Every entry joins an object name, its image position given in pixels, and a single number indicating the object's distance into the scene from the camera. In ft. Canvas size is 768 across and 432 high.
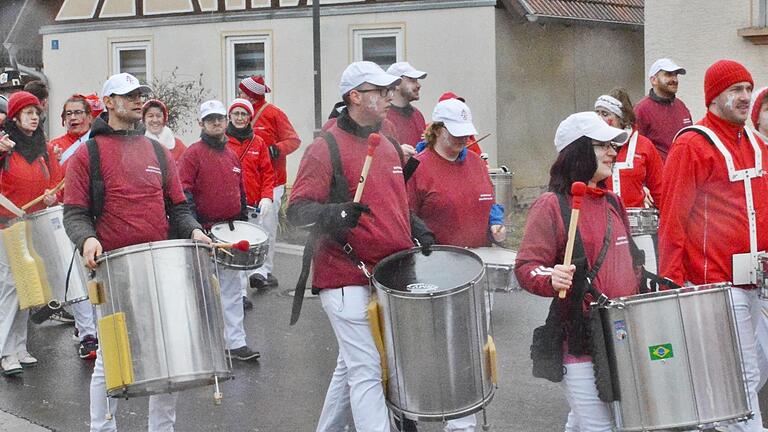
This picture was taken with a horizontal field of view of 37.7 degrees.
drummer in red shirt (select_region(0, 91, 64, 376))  25.00
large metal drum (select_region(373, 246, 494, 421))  14.53
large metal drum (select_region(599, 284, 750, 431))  13.20
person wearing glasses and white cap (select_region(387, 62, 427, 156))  26.94
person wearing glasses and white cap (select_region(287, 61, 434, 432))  15.75
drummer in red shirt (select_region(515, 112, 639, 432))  14.03
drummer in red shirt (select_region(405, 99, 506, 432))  20.94
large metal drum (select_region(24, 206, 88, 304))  22.74
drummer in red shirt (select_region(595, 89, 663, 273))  24.97
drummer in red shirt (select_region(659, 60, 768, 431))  16.79
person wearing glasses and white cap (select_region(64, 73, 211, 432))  16.98
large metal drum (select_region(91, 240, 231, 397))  14.67
